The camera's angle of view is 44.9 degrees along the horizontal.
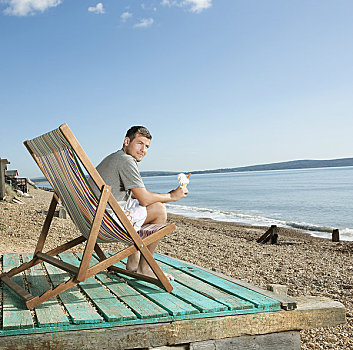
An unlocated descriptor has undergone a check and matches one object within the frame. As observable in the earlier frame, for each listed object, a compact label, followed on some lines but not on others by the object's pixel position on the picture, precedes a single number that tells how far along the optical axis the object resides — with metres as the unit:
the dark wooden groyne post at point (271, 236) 11.78
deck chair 2.76
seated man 3.26
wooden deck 2.52
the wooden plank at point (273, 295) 2.88
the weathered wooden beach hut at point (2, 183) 12.75
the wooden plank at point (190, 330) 2.42
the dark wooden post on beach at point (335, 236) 14.67
